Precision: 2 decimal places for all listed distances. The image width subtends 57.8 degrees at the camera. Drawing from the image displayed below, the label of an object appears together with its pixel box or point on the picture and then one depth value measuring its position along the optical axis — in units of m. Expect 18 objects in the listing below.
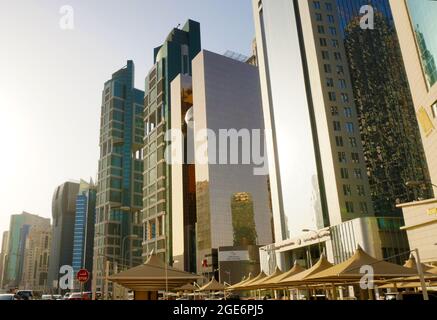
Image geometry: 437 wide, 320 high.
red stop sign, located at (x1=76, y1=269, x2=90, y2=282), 25.25
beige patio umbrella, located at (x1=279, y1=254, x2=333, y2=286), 20.78
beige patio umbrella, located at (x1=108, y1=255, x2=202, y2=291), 16.95
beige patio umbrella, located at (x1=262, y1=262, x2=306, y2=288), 25.30
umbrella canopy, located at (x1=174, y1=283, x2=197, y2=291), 39.88
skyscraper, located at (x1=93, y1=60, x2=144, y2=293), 150.38
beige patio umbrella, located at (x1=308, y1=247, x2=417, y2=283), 17.00
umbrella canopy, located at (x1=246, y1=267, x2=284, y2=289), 29.06
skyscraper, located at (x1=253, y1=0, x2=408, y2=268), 70.62
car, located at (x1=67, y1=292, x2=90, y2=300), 40.73
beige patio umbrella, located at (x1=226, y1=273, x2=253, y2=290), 32.69
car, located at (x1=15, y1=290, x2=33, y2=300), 34.01
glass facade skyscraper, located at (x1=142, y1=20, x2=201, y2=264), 124.75
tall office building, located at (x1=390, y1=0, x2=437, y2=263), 38.12
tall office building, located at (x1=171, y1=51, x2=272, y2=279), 113.88
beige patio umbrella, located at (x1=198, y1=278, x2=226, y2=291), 36.88
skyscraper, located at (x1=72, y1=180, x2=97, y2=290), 190.84
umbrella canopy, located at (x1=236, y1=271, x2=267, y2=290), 31.37
